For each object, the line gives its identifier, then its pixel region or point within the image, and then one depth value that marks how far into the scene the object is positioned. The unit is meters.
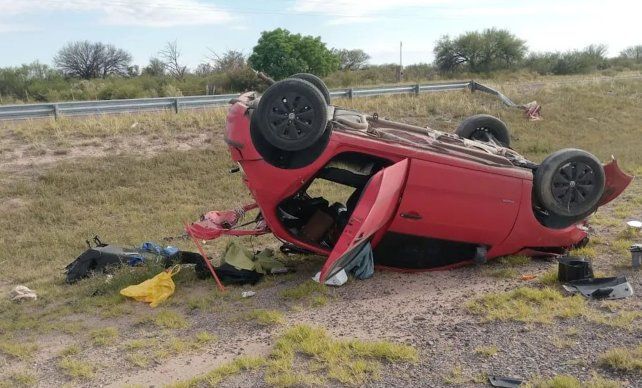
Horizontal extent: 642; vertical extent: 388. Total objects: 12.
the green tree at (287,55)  41.59
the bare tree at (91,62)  45.12
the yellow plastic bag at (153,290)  5.42
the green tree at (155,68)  43.00
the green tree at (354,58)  58.55
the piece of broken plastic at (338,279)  5.26
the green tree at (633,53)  54.44
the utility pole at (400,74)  43.36
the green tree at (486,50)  49.25
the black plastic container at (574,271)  4.98
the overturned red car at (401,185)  5.14
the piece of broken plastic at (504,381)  3.38
